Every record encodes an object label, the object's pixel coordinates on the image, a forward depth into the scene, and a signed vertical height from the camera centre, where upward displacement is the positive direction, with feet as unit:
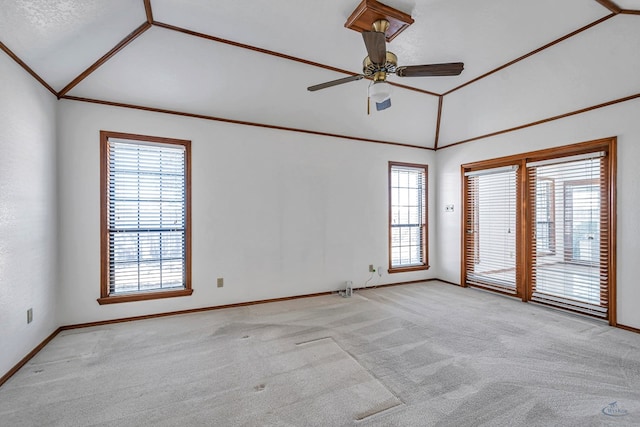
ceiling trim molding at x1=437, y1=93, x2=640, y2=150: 10.41 +4.06
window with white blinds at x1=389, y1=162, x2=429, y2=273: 17.31 -0.17
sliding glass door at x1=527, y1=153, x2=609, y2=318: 11.44 -0.85
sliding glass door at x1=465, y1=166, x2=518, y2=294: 14.56 -0.75
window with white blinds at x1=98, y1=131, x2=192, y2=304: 11.33 -0.10
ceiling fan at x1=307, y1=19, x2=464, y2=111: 7.63 +4.06
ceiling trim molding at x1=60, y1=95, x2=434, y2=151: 10.98 +4.23
